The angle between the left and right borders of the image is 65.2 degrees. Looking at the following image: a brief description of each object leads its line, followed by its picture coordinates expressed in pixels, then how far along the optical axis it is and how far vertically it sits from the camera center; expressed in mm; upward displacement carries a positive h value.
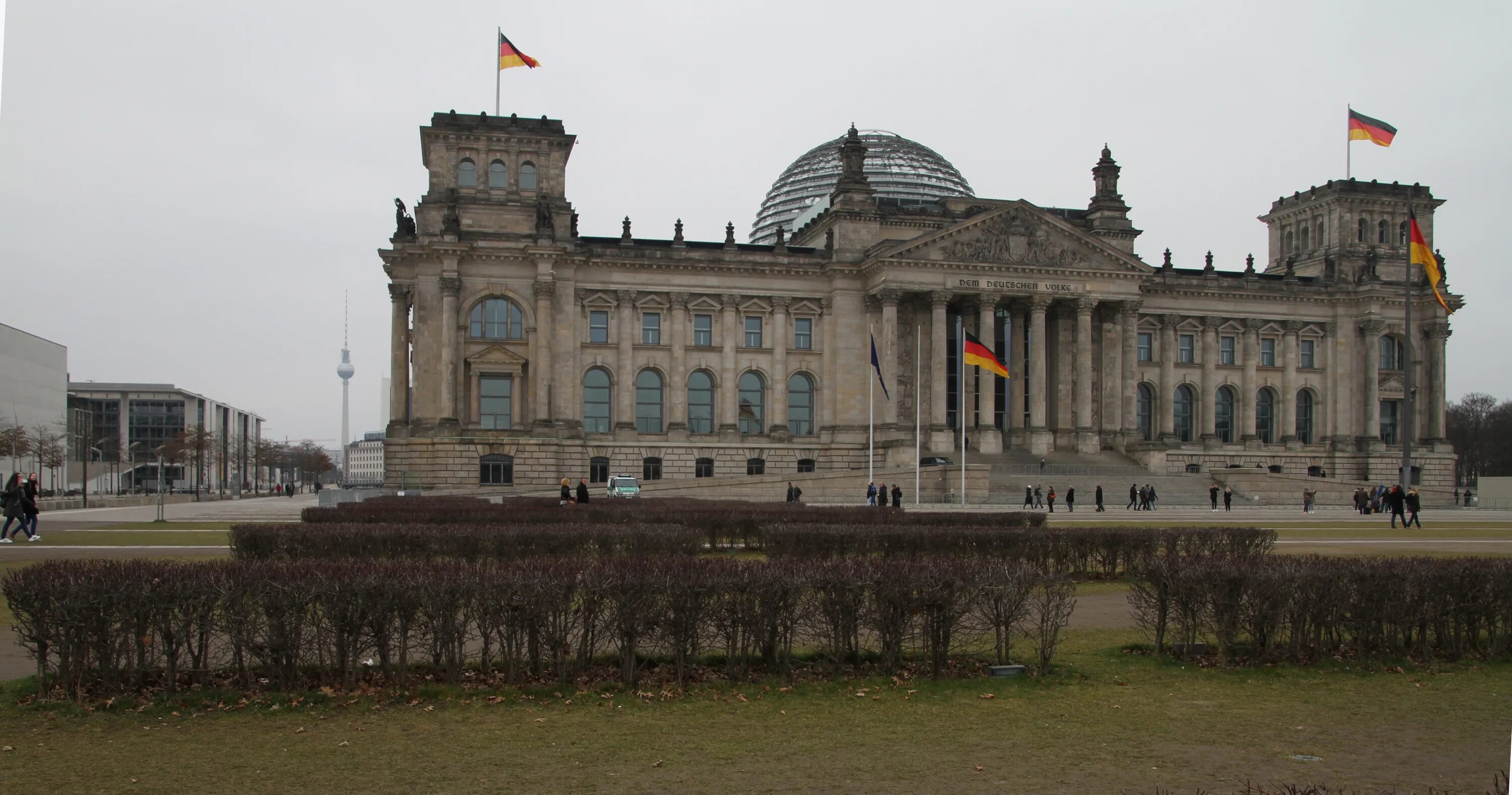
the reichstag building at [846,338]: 77062 +6233
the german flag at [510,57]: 71750 +22448
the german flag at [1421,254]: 55250 +8315
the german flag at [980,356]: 65562 +3858
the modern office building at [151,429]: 149250 -661
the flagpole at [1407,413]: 56906 +682
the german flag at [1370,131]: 70812 +17933
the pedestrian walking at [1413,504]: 48375 -3174
